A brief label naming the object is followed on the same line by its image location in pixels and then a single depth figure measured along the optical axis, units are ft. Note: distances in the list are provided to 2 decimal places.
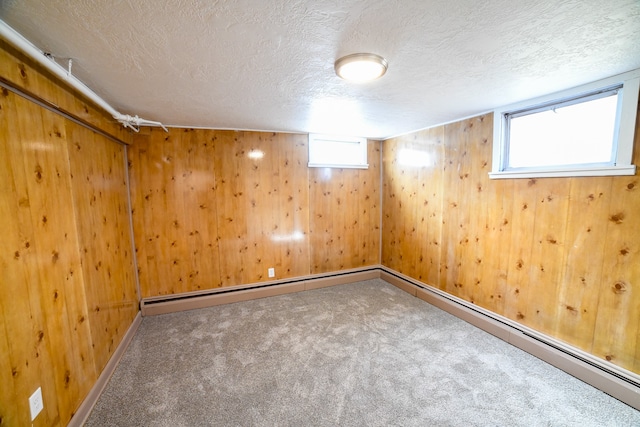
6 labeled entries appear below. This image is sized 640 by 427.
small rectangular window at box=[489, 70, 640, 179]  5.54
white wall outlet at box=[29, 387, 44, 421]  3.97
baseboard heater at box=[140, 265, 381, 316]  9.96
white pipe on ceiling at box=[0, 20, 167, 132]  3.60
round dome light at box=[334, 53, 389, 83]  4.70
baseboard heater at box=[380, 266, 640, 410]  5.55
